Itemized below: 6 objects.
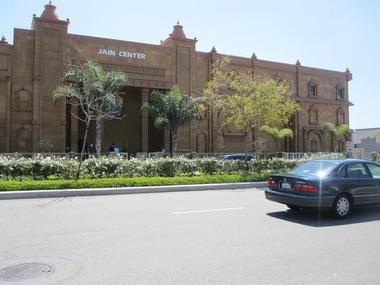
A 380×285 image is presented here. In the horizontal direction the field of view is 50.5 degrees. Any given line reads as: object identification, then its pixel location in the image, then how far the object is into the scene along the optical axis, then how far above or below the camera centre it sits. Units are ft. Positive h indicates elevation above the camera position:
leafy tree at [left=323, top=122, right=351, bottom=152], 142.20 +8.78
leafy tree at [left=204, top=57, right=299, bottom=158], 74.59 +9.89
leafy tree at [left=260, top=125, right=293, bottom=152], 111.60 +6.15
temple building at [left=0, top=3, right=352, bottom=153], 101.14 +19.21
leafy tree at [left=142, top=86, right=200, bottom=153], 99.33 +10.71
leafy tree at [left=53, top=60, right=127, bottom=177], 82.38 +13.48
